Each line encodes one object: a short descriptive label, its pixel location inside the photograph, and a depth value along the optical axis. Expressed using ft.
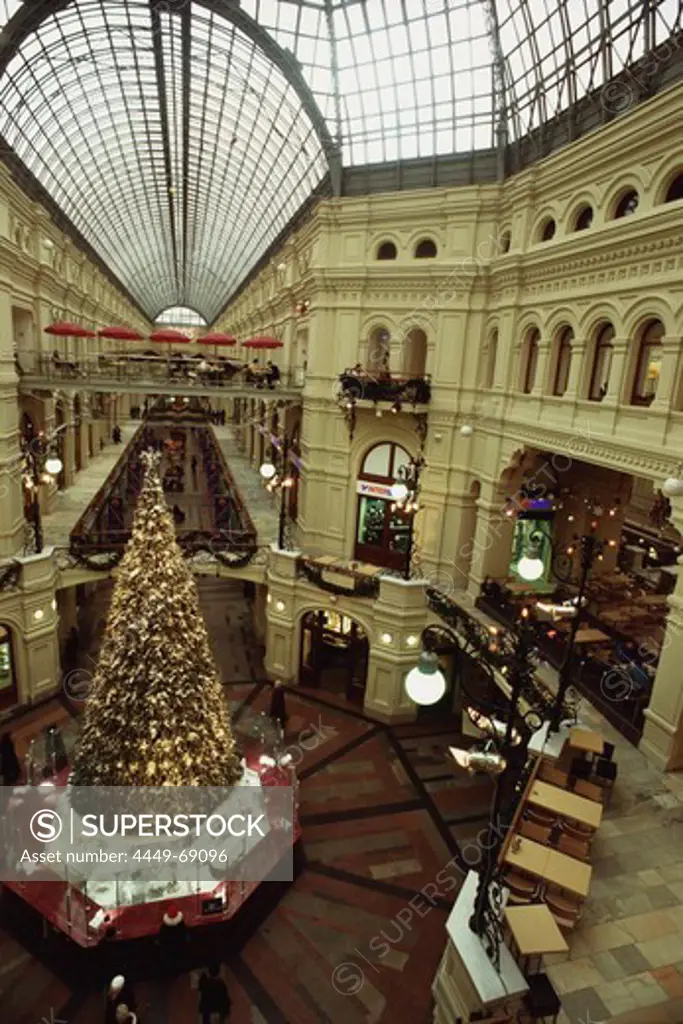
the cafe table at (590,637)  48.65
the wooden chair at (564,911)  25.02
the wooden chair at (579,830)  29.19
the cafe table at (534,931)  22.09
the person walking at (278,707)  57.82
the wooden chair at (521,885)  26.35
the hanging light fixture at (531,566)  27.61
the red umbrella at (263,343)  82.84
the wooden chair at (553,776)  32.24
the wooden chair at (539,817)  30.14
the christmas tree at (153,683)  33.09
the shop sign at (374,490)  67.15
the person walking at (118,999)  28.73
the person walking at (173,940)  33.45
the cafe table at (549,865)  25.38
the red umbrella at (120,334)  82.69
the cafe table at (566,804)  28.63
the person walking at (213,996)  30.04
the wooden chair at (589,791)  31.37
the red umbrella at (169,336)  102.17
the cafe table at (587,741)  32.78
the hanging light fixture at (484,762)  19.13
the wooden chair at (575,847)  27.91
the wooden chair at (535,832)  29.09
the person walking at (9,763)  46.93
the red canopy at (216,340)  89.04
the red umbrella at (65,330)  72.33
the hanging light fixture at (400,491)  47.22
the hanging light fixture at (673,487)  34.47
